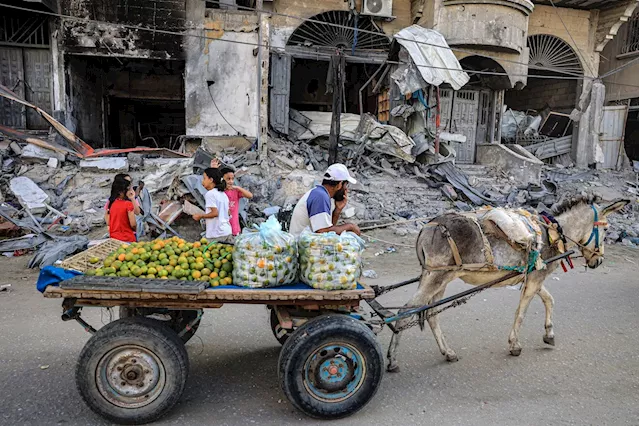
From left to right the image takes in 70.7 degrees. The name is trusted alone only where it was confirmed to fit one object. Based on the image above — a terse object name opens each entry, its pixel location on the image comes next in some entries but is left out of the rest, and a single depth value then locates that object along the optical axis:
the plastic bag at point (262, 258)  3.19
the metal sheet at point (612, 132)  18.46
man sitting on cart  3.82
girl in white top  5.47
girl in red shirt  5.02
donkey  4.30
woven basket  3.30
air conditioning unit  15.33
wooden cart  3.05
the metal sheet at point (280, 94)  15.02
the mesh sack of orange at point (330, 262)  3.18
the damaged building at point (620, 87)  18.50
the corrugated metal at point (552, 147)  18.53
